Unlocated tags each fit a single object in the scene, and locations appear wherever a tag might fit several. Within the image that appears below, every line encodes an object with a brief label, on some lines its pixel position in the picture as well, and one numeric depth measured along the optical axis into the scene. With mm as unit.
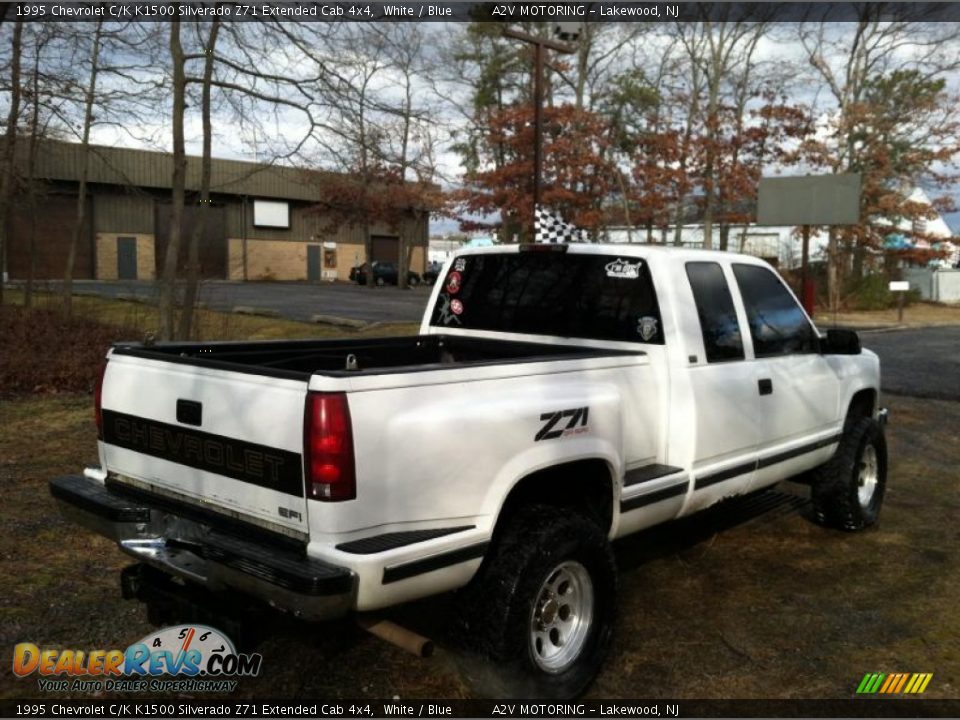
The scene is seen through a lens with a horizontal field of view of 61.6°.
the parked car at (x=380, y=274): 44469
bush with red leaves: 9812
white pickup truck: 2682
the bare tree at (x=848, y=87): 29141
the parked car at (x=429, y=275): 47844
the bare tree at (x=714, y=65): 28312
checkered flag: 6398
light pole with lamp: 14820
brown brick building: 37844
